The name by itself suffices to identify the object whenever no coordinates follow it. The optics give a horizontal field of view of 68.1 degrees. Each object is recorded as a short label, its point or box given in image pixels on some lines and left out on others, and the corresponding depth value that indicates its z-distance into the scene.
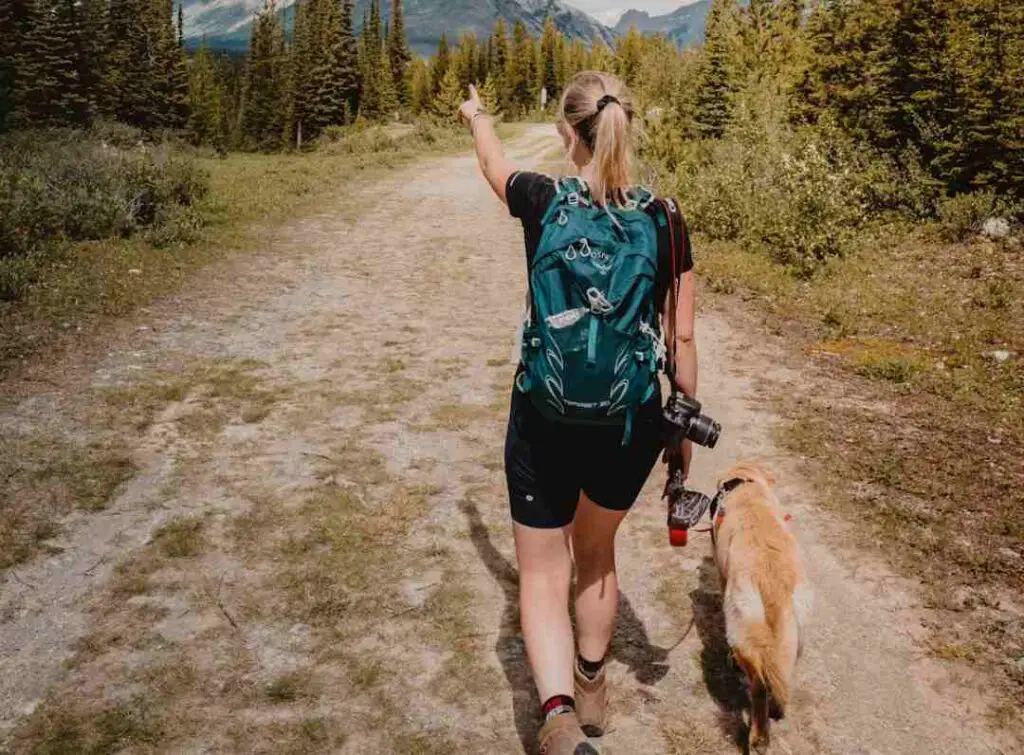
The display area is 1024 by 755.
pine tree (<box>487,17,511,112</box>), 79.31
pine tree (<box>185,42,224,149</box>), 56.49
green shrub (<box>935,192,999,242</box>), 11.07
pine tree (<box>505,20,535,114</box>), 80.19
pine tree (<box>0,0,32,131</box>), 36.28
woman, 2.27
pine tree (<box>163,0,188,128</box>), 49.29
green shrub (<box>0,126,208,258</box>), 9.78
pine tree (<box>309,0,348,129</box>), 53.12
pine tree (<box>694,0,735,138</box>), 20.19
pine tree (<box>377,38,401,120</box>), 57.56
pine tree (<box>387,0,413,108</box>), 60.47
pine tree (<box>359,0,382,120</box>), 57.94
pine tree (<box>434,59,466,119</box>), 42.70
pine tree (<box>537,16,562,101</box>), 83.56
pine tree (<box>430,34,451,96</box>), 85.17
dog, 2.74
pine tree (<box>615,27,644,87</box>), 75.38
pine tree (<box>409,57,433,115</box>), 81.62
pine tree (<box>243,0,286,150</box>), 61.88
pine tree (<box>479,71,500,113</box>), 46.84
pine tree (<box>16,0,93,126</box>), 36.94
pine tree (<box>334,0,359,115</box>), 55.03
